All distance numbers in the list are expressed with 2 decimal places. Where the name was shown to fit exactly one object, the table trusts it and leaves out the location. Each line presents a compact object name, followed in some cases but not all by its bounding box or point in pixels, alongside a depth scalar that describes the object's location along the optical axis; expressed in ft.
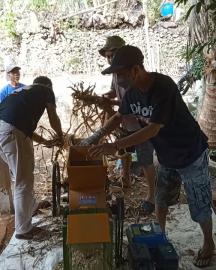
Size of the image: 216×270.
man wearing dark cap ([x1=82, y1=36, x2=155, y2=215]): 11.44
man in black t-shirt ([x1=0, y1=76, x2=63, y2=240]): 9.85
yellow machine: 6.63
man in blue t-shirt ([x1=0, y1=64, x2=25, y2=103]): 13.91
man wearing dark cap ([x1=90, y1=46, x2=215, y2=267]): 7.28
